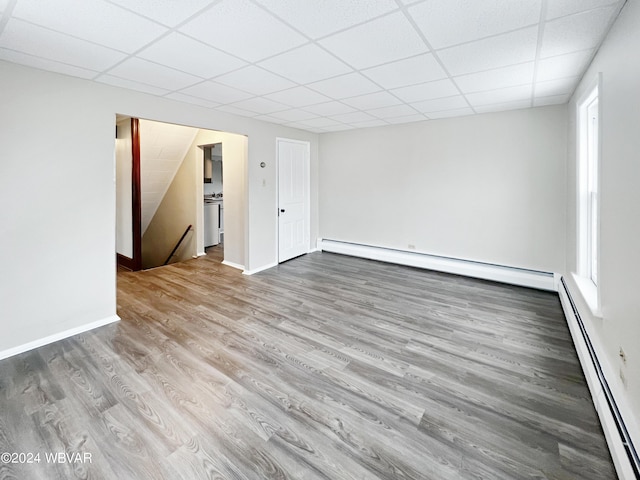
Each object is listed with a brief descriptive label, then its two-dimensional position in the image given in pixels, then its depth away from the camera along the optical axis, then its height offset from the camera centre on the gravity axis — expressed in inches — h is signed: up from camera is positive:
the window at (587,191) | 114.3 +16.2
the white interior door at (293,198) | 216.4 +26.7
